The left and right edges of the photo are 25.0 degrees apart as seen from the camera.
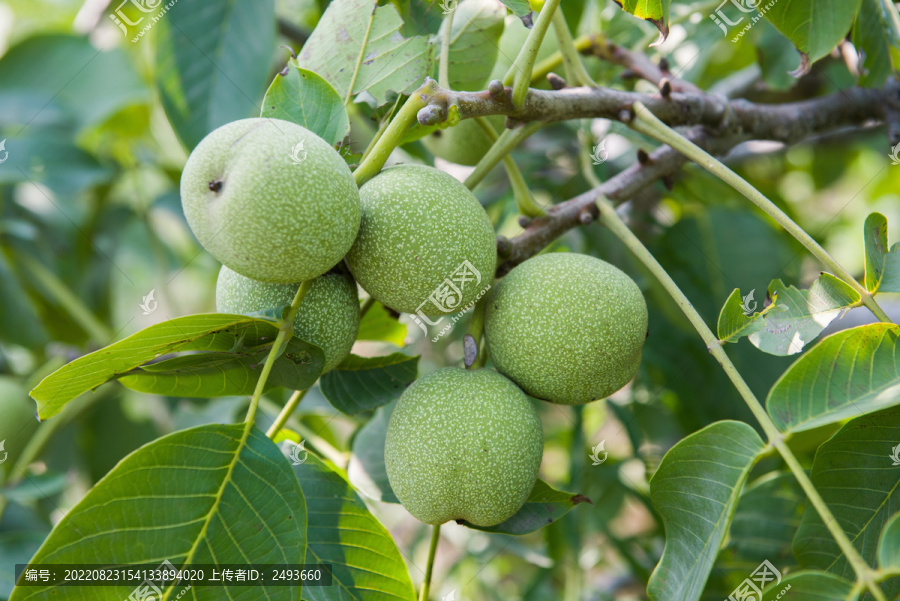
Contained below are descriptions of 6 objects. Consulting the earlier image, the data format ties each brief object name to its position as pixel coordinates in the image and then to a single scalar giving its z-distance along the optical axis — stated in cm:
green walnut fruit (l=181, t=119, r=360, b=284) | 47
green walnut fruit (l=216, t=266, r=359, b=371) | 50
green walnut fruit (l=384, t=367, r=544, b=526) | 49
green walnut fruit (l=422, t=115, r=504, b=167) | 57
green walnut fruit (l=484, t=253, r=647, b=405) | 50
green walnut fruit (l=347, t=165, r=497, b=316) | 49
